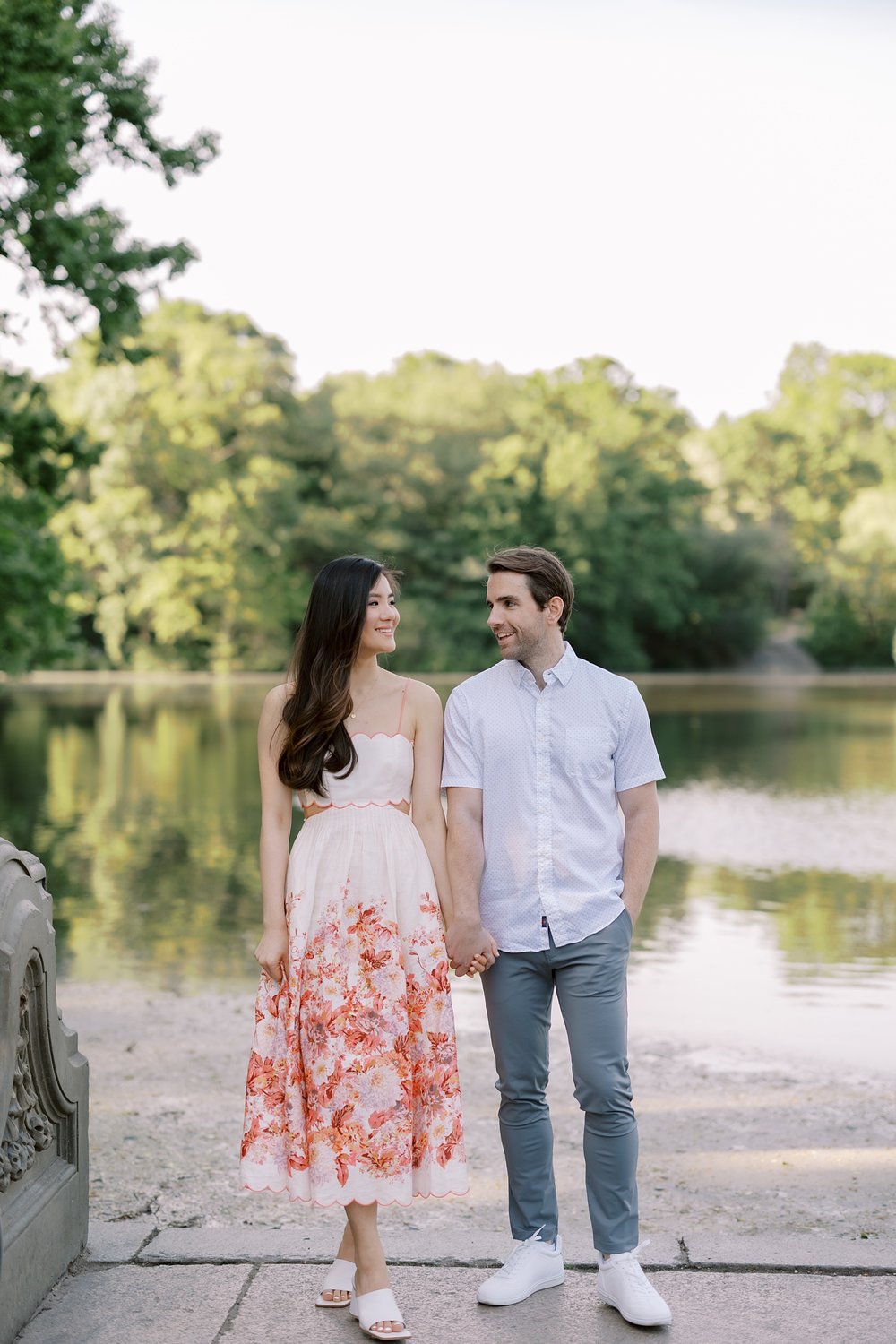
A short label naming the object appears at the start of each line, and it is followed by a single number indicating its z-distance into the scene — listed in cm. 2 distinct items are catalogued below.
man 341
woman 328
